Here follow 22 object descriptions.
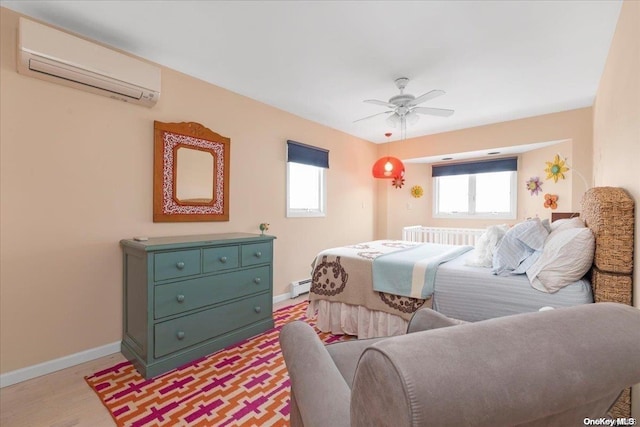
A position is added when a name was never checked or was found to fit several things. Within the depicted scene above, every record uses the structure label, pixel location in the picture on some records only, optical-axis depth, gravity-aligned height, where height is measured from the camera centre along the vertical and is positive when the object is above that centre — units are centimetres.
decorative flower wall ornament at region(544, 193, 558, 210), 402 +18
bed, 153 -52
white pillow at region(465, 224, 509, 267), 226 -27
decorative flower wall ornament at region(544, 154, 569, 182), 376 +59
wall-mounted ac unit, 183 +101
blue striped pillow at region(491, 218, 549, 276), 203 -24
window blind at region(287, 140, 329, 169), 377 +80
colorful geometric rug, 162 -115
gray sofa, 46 -27
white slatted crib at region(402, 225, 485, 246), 457 -36
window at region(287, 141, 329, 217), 384 +47
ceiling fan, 277 +106
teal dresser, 203 -67
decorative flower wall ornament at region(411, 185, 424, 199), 539 +41
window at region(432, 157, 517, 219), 464 +41
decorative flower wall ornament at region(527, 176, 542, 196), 428 +42
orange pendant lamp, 334 +52
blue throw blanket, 224 -48
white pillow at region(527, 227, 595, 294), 170 -29
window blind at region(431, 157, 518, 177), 456 +78
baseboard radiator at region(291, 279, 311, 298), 375 -99
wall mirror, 256 +37
